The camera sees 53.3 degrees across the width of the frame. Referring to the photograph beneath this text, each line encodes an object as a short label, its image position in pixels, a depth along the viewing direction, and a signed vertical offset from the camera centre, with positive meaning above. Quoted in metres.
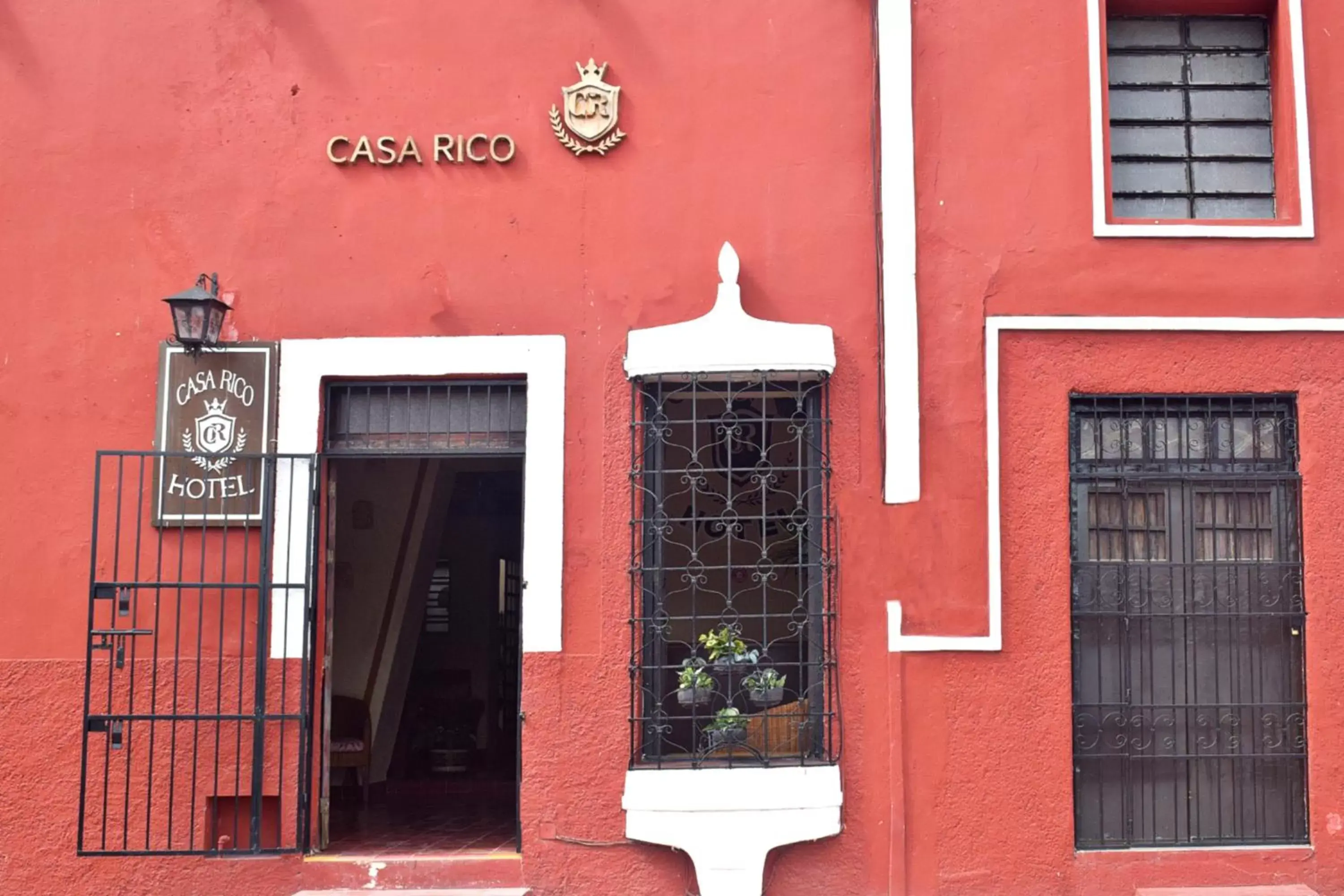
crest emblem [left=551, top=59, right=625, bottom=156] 6.79 +2.34
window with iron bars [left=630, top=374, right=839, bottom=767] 6.50 -0.16
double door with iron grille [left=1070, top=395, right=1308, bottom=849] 6.55 -0.17
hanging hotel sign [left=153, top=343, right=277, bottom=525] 6.69 +0.74
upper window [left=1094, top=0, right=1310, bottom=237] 6.91 +2.44
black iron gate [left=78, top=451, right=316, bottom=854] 6.52 -0.39
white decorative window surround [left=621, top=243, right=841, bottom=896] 6.26 -1.07
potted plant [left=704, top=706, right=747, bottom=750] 6.48 -0.70
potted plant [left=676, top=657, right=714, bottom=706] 6.48 -0.49
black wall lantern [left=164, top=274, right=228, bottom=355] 6.56 +1.29
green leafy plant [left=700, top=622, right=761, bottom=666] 6.55 -0.32
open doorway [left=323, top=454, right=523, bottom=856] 8.67 -0.59
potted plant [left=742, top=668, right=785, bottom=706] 6.50 -0.50
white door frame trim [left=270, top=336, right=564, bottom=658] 6.61 +0.93
